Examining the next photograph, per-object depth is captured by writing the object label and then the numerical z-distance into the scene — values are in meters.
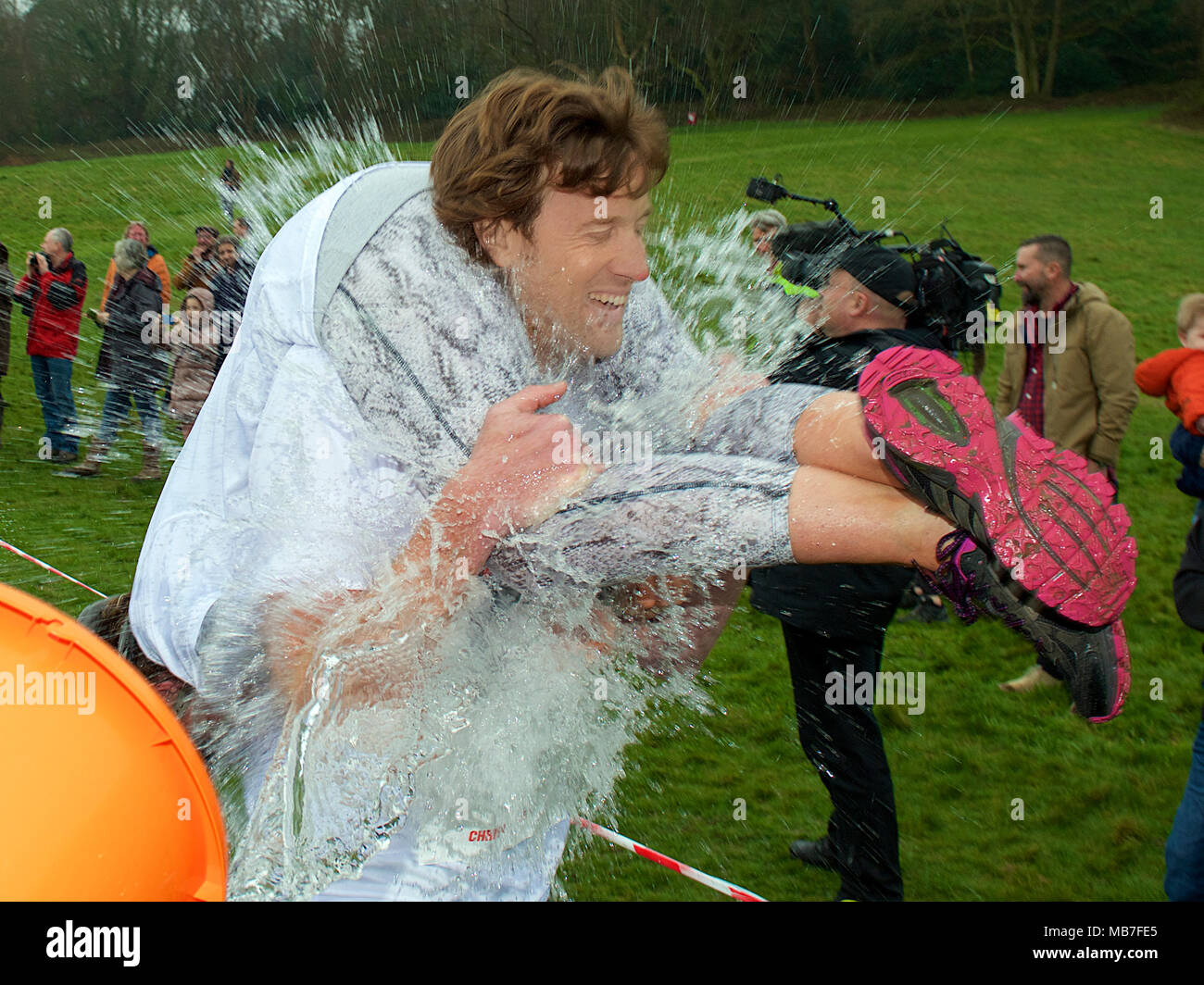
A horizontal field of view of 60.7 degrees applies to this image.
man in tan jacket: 5.49
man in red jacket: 7.62
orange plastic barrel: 1.28
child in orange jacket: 3.43
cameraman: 3.27
